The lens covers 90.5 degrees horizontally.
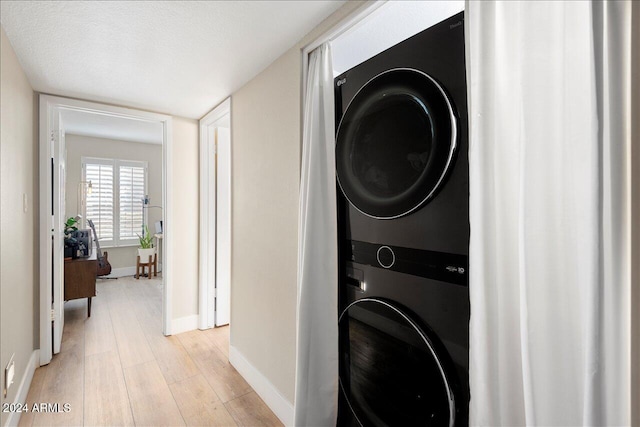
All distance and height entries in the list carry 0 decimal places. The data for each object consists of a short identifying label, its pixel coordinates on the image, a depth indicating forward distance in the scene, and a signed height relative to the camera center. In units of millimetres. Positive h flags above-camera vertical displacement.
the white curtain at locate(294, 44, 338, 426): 1482 -279
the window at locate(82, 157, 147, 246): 5477 +358
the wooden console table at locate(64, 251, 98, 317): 3484 -659
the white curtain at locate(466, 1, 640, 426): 662 +5
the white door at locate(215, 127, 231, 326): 3402 -56
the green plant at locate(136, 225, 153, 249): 5453 -401
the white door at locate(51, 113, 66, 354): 2744 -245
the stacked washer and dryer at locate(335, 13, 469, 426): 982 -71
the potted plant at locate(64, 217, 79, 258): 3512 -281
